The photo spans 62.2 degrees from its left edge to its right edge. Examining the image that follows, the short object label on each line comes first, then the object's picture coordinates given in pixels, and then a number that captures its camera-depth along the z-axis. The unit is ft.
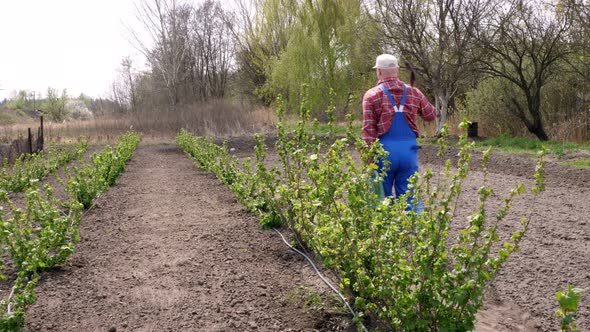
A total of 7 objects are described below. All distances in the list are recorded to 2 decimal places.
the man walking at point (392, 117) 12.89
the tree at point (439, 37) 45.62
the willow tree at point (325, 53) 69.62
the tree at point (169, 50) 90.94
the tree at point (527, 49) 42.50
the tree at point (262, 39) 83.30
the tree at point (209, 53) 106.63
